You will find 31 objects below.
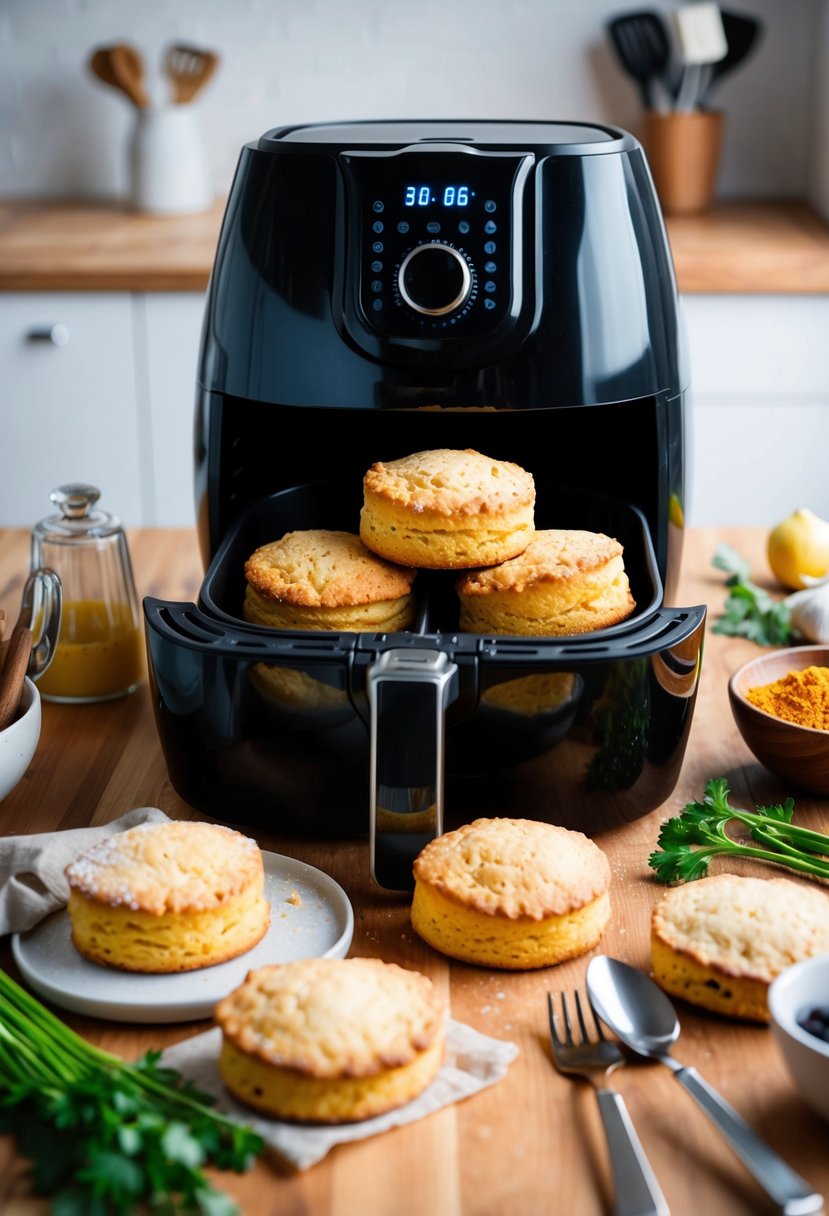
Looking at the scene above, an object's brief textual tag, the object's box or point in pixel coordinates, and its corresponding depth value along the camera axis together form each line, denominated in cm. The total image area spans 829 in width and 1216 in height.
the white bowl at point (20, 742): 103
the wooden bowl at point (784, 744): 107
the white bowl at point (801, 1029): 70
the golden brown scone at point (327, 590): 104
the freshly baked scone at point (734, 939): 82
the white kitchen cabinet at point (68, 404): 250
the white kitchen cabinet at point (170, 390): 247
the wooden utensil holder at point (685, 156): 281
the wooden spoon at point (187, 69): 277
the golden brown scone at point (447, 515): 105
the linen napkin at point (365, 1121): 72
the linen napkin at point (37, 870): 90
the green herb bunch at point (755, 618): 142
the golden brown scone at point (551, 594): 103
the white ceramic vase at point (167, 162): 279
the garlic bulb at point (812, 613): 138
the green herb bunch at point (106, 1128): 67
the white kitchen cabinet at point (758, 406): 249
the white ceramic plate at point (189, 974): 82
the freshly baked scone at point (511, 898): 86
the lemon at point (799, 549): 153
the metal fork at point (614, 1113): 67
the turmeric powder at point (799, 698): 110
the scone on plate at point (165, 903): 83
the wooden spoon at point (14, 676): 106
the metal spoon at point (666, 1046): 67
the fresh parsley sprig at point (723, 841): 98
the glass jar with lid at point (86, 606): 130
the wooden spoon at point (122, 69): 273
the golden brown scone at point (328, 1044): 72
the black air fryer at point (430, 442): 96
